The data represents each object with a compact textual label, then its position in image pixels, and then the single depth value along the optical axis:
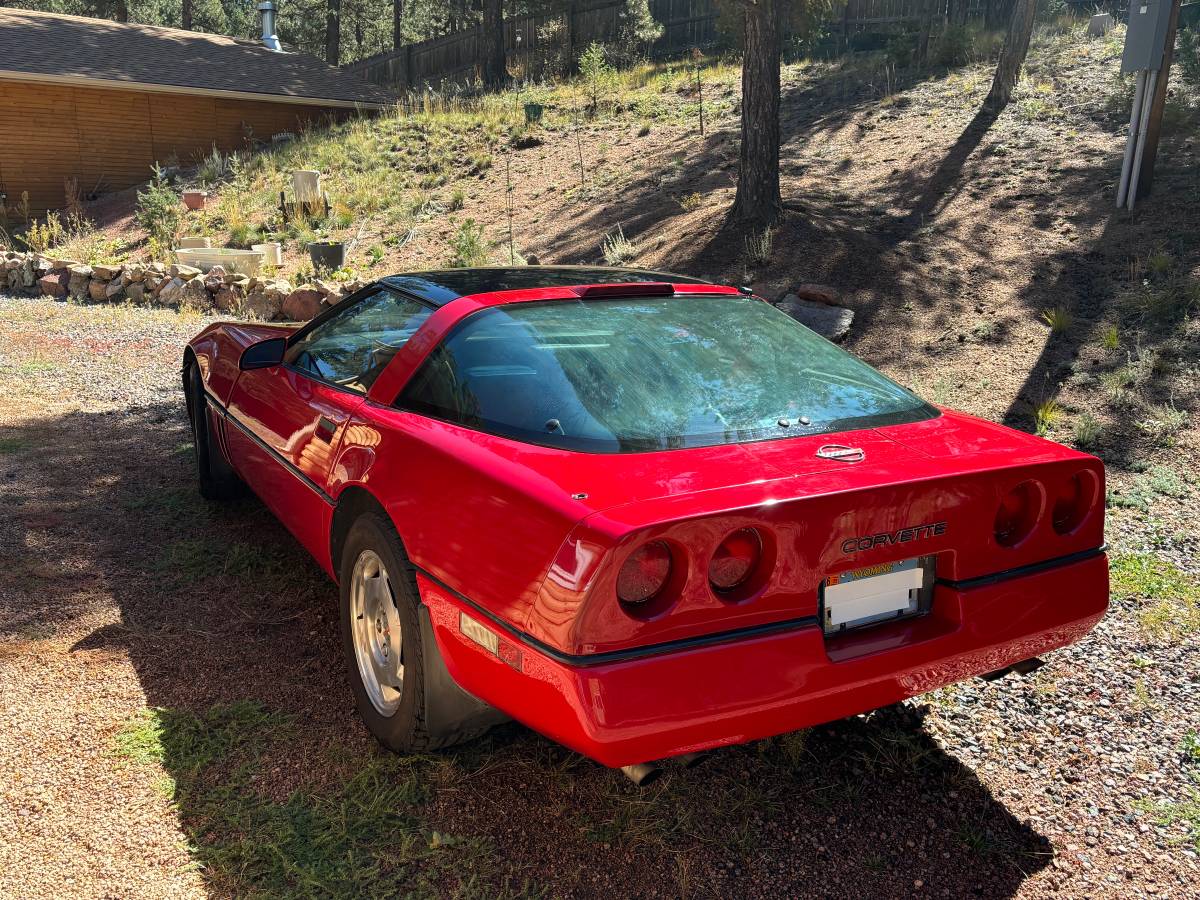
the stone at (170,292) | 12.06
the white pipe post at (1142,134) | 9.51
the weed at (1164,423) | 6.09
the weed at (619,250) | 10.70
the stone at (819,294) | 8.77
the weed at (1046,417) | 6.36
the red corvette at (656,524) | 2.16
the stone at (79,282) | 12.59
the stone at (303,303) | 10.86
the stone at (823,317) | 8.24
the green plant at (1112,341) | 7.43
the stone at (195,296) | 11.88
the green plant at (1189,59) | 14.27
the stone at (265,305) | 11.19
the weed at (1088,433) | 6.10
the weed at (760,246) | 9.73
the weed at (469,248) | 12.03
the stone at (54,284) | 12.75
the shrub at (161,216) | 16.33
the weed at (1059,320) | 7.86
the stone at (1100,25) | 19.86
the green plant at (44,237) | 15.37
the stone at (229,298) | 11.63
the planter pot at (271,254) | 13.90
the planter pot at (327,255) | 12.98
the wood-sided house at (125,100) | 20.81
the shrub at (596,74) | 22.49
